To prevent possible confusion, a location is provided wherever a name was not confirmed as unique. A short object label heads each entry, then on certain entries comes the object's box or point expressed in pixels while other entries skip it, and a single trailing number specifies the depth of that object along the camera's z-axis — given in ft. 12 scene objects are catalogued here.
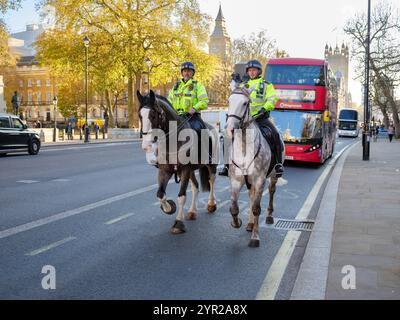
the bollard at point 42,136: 119.98
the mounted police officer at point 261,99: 21.98
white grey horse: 19.54
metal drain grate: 23.29
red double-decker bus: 55.11
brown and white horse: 19.52
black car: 67.87
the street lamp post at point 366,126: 66.18
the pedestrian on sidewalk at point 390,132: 146.82
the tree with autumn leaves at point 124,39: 133.49
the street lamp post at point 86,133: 120.48
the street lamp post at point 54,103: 124.26
